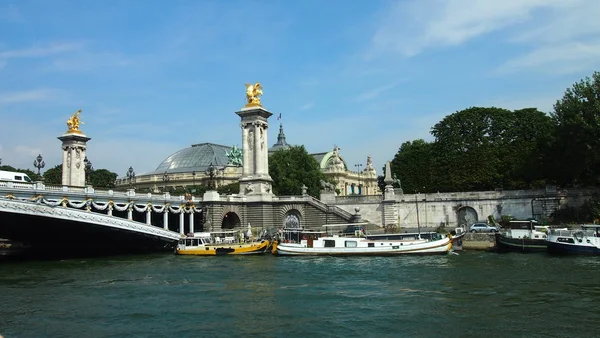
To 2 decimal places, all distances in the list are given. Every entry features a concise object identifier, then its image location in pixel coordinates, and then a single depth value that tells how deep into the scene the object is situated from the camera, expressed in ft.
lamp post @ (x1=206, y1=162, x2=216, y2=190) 205.59
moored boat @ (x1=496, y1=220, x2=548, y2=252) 151.12
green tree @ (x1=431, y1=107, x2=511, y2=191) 228.84
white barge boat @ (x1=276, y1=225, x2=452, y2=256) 150.10
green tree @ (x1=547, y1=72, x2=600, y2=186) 171.22
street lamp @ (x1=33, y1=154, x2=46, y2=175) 194.08
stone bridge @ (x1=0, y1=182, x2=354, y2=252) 148.66
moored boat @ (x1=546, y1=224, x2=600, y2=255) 139.13
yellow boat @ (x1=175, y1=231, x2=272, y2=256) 166.09
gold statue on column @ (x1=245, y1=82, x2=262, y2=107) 213.05
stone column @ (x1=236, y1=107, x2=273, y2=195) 208.23
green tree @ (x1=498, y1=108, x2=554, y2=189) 206.69
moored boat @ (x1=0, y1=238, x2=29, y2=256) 184.29
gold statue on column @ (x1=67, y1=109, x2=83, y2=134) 243.60
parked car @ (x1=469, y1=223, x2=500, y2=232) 171.35
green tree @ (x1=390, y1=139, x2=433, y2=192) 248.52
